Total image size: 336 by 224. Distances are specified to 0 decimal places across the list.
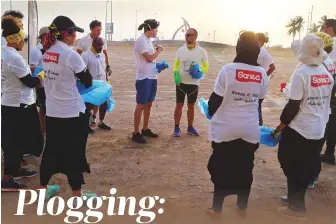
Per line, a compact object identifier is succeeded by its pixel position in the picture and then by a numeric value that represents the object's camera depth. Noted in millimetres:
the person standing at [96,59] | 7070
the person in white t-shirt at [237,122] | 3949
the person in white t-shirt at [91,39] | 7612
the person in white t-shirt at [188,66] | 7133
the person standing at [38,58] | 5961
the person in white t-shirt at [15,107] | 4723
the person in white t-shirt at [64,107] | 4172
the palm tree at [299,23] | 96406
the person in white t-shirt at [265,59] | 6520
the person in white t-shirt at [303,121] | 4195
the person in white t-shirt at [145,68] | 6758
